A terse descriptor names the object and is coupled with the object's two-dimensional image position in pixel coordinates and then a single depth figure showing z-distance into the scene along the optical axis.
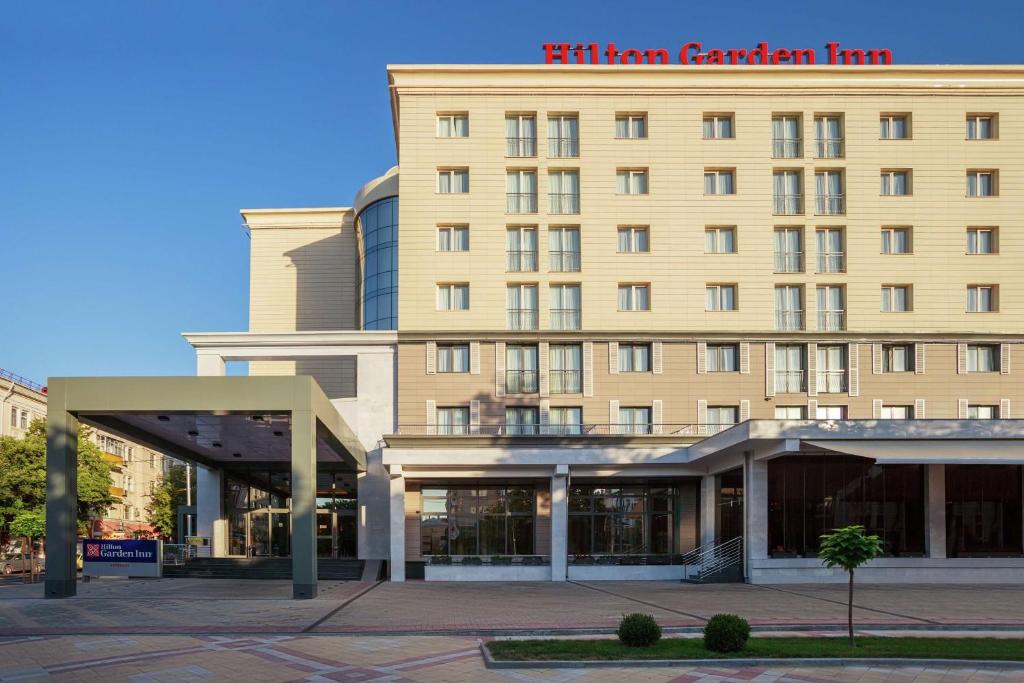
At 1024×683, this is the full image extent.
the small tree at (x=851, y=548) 15.40
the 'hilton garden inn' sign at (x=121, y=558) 30.91
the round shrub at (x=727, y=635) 14.66
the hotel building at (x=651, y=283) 37.72
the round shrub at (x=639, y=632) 15.20
